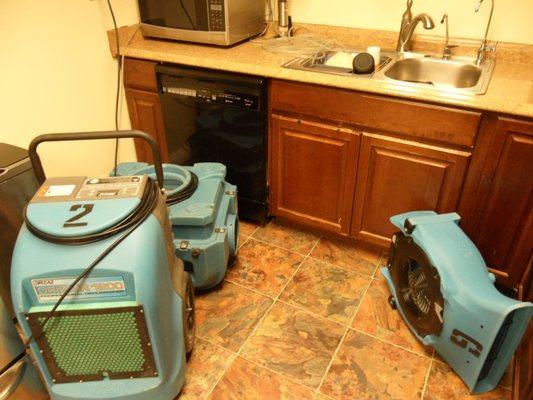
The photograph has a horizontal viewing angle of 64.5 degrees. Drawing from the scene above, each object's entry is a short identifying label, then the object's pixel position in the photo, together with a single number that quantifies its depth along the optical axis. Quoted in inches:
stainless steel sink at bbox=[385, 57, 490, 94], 73.2
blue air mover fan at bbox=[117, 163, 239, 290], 63.0
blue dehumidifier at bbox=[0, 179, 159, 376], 40.7
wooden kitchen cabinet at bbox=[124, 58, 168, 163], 82.0
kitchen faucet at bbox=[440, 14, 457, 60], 74.9
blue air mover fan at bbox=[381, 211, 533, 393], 50.3
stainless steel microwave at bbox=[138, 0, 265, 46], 76.8
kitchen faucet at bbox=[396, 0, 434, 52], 71.4
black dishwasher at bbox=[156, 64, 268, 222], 74.5
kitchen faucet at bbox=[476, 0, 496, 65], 72.6
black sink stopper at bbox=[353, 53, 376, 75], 67.2
